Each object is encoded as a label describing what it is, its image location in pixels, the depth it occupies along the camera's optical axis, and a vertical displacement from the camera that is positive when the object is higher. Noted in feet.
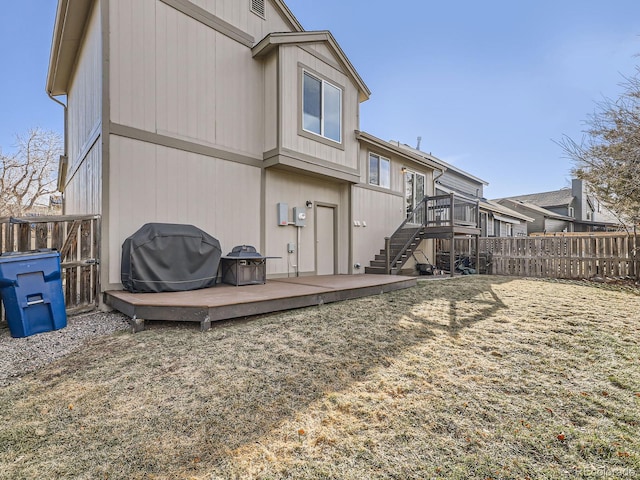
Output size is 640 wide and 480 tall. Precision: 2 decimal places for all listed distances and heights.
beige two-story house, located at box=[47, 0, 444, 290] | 17.90 +8.47
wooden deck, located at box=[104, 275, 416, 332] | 13.21 -2.57
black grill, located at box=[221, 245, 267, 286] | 19.98 -1.29
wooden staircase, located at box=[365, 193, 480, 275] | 31.55 +2.05
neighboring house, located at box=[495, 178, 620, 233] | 81.15 +9.93
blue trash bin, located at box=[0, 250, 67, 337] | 12.31 -1.82
